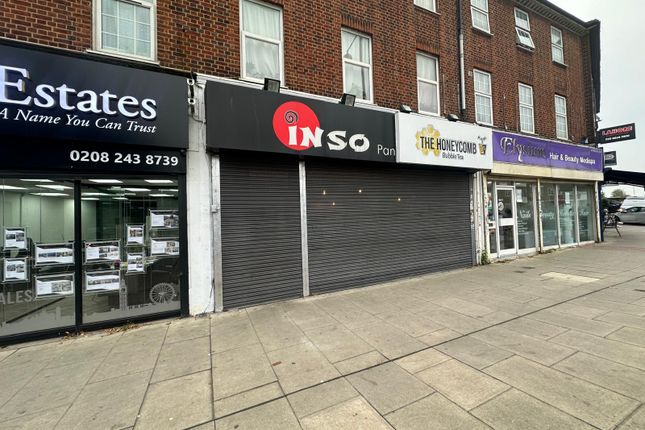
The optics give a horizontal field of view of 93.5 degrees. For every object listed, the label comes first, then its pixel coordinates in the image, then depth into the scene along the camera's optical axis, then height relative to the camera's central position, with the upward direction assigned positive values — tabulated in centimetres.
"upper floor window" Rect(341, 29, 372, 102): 728 +382
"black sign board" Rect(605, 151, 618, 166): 1435 +261
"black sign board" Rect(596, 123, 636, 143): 1287 +352
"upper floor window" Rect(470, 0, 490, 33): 996 +679
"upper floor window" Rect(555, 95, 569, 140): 1229 +399
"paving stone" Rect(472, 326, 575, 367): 346 -160
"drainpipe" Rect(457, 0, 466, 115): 902 +458
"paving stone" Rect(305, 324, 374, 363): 371 -161
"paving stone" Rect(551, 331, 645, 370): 334 -160
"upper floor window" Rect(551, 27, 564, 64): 1242 +704
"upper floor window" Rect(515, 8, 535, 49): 1105 +696
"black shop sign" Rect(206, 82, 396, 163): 532 +192
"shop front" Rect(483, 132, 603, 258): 975 +76
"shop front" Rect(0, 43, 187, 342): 429 +57
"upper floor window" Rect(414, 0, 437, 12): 870 +626
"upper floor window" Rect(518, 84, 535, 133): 1098 +397
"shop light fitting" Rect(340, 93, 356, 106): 670 +272
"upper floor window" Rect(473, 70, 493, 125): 974 +391
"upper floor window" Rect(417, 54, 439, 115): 852 +387
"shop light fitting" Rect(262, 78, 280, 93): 584 +269
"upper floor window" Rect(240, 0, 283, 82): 617 +380
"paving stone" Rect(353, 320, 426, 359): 374 -160
